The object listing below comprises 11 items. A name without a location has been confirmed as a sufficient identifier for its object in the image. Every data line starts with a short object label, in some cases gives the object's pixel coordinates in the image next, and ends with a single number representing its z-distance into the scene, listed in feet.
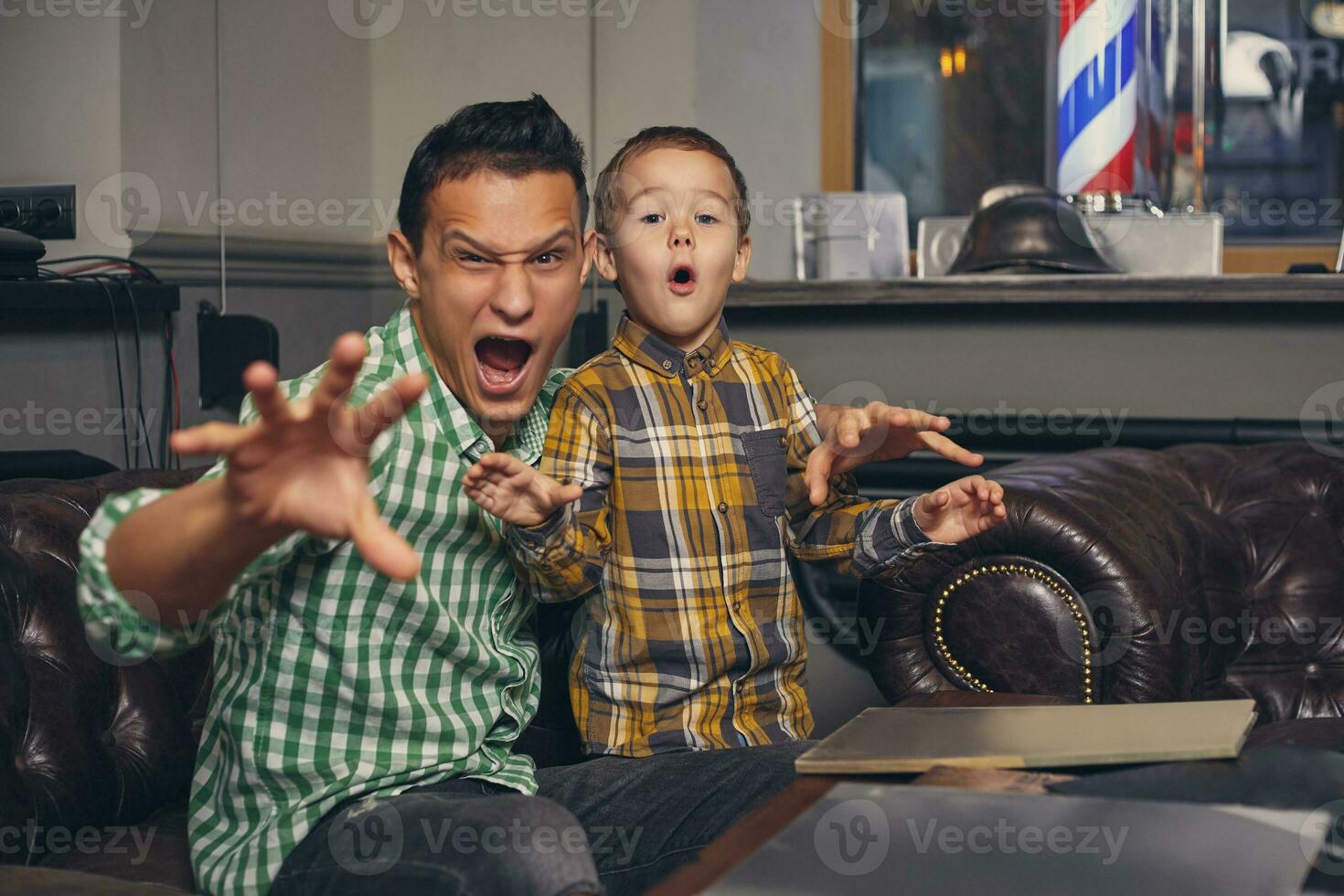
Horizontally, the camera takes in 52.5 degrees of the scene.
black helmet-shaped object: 8.63
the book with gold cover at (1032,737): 3.35
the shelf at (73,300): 6.68
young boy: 4.44
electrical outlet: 7.48
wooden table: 2.81
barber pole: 9.33
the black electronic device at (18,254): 6.60
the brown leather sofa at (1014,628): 4.35
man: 3.13
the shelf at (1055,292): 8.31
